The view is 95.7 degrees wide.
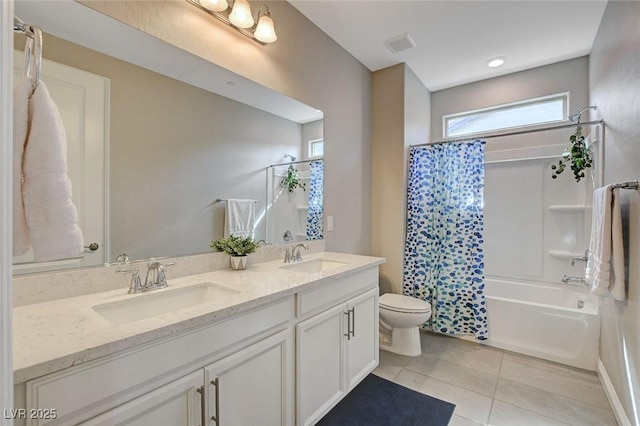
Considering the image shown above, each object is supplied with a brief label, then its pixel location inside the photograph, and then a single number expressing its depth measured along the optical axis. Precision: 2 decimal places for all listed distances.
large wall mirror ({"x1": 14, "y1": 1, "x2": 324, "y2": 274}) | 1.13
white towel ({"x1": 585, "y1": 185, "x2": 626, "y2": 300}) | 1.55
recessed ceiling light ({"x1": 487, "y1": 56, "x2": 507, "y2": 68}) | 2.71
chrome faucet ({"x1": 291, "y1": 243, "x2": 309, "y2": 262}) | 2.01
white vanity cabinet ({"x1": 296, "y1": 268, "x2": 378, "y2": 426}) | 1.45
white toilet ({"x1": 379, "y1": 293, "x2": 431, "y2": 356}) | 2.36
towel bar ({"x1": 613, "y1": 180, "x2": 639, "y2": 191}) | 1.42
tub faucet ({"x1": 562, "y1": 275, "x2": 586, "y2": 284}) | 2.52
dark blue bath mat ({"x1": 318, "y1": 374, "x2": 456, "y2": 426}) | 1.69
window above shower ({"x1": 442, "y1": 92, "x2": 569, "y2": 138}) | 2.88
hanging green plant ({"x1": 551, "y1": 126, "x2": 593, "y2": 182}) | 2.43
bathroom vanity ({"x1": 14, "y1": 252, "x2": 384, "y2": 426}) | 0.73
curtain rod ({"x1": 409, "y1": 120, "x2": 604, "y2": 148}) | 2.16
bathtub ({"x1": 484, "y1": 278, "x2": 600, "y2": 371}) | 2.22
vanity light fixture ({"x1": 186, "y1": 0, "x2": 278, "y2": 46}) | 1.49
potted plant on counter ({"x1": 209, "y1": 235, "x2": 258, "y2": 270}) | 1.63
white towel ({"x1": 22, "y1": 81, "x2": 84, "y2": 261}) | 0.74
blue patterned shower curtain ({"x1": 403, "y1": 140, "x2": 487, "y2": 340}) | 2.67
